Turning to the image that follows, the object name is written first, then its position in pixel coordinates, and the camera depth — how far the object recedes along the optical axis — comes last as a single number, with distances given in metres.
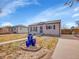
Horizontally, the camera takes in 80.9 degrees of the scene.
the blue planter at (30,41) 4.22
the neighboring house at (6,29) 16.11
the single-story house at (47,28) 11.07
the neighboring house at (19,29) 16.75
